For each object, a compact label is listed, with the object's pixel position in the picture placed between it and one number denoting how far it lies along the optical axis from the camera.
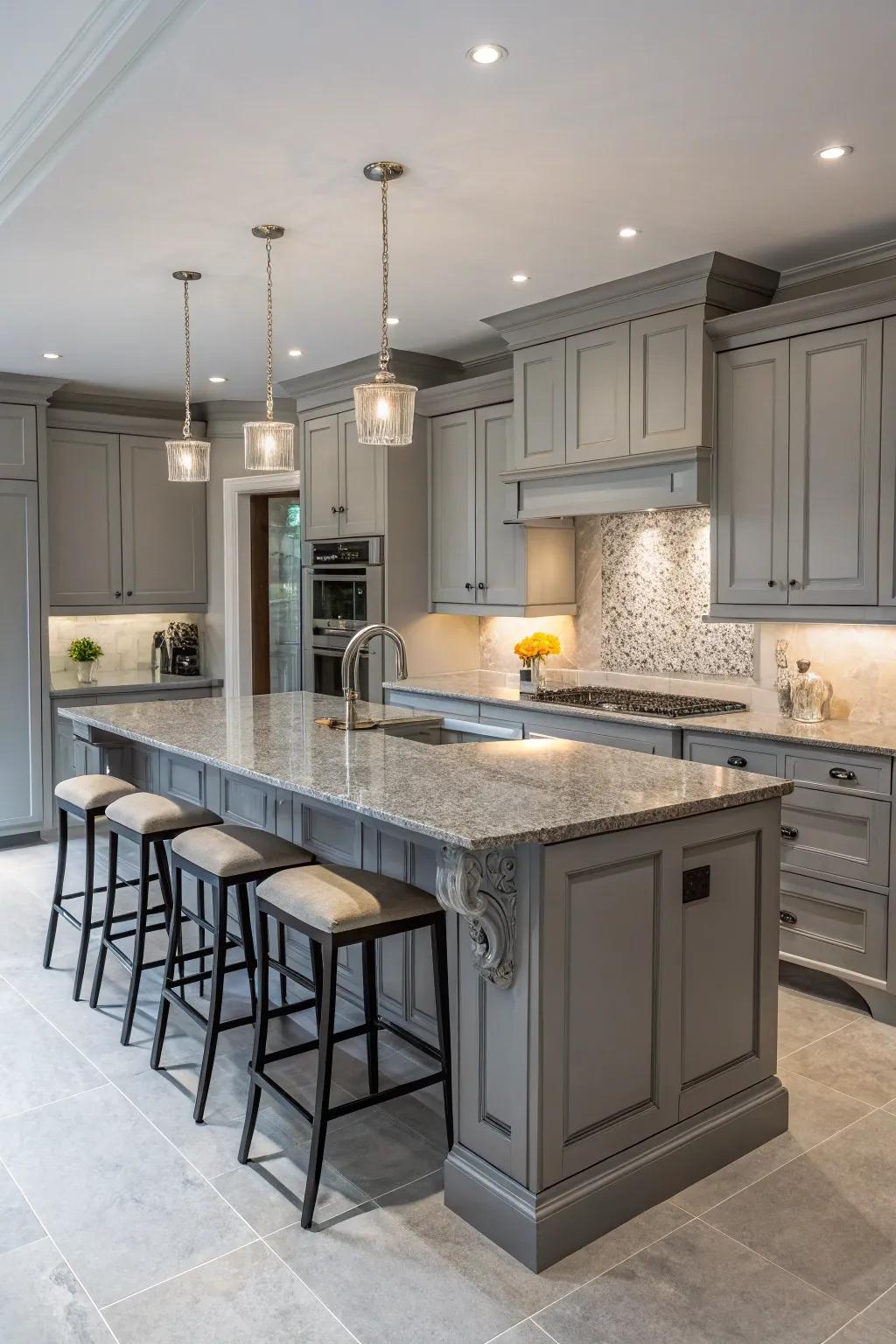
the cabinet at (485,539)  5.14
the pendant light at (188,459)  3.83
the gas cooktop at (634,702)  4.26
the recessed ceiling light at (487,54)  2.37
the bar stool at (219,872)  2.86
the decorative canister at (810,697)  3.94
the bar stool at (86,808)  3.71
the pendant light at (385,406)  3.00
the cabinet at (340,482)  5.59
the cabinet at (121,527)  6.27
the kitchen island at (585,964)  2.19
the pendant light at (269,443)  3.52
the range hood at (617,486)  4.09
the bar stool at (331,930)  2.37
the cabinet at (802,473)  3.62
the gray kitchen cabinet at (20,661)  5.86
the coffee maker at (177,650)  6.98
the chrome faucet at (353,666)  3.29
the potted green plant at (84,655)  6.44
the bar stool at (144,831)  3.31
